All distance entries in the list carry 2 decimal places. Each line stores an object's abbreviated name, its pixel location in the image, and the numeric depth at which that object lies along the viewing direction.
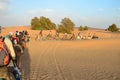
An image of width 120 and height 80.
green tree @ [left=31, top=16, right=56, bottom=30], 27.07
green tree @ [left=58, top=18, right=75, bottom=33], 25.24
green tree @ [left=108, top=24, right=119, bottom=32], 33.01
